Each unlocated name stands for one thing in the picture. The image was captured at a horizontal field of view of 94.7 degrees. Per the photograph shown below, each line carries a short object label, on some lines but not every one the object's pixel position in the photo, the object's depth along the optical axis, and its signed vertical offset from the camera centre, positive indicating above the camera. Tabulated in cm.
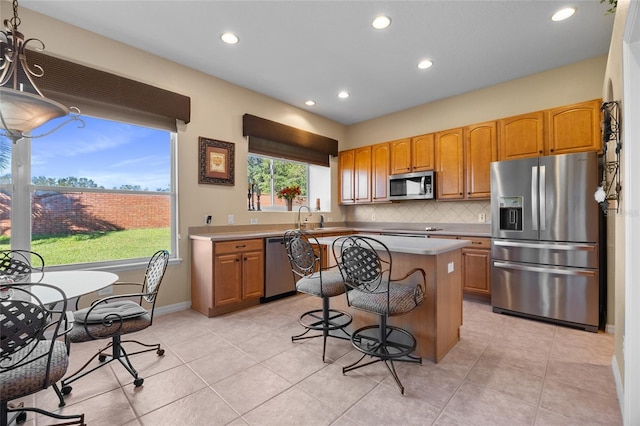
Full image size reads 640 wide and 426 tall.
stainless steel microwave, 455 +41
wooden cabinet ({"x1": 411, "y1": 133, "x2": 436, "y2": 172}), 461 +94
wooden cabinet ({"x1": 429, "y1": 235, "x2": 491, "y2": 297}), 378 -73
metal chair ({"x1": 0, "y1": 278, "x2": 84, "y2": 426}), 125 -70
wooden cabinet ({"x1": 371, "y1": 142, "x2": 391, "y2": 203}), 515 +73
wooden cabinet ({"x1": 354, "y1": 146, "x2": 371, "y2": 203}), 541 +70
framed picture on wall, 382 +68
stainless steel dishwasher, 391 -82
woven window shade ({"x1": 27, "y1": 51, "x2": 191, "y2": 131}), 274 +124
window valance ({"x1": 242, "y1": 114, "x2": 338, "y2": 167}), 436 +116
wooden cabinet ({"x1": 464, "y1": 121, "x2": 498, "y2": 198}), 402 +77
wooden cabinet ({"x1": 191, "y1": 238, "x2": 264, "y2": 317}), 339 -76
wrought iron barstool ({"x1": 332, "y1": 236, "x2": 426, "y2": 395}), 204 -63
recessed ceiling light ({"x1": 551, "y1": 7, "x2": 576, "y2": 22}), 265 +181
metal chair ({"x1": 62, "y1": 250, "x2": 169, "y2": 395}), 191 -74
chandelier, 153 +58
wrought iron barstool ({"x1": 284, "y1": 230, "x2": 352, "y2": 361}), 253 -62
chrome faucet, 496 -16
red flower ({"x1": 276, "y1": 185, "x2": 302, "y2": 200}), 483 +33
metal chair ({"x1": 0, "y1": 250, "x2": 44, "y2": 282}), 196 -41
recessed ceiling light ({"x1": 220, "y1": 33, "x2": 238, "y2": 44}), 303 +182
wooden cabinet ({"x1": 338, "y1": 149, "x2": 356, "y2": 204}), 565 +71
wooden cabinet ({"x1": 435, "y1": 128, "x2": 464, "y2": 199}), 430 +70
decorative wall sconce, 198 +40
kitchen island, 231 -69
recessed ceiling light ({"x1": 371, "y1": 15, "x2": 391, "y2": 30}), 277 +182
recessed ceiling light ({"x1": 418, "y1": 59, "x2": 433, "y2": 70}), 354 +180
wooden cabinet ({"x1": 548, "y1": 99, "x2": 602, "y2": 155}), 325 +95
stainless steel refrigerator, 297 -31
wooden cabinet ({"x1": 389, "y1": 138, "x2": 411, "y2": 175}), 487 +93
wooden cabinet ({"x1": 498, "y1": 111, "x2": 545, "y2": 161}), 364 +96
